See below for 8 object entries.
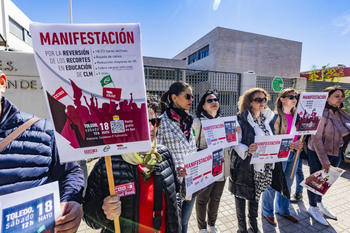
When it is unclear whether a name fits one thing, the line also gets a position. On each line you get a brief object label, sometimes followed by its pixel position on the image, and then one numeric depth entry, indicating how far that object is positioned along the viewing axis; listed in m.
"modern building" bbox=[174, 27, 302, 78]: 23.00
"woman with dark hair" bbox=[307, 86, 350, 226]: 3.05
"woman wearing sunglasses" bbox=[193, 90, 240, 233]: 2.50
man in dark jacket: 1.06
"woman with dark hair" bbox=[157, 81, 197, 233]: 2.12
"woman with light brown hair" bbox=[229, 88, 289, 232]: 2.48
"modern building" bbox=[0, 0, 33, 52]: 15.59
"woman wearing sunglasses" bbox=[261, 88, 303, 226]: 2.94
